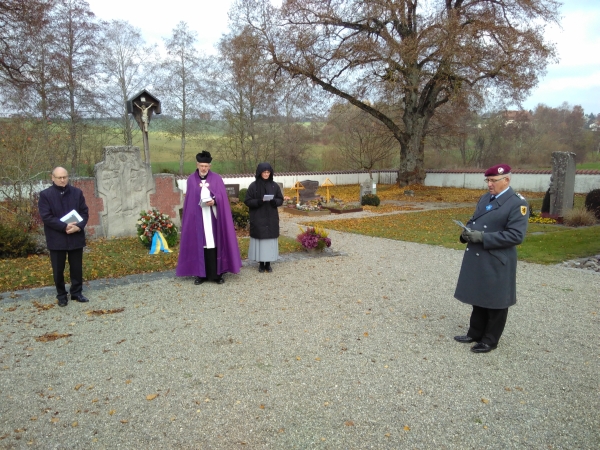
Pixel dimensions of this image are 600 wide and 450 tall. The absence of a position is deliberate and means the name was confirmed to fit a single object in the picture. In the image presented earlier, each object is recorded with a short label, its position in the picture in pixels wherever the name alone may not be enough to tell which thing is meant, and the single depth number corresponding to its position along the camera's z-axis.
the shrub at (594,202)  14.79
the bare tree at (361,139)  31.25
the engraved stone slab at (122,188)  11.12
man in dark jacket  6.03
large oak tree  19.48
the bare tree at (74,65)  24.38
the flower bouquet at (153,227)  9.77
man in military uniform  4.30
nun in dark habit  7.72
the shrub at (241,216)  12.23
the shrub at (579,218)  13.85
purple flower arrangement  9.45
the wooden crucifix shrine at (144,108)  12.91
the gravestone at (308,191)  19.73
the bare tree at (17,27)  13.34
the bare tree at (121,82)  29.56
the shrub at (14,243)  8.98
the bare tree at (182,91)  31.97
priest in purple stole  7.10
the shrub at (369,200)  19.69
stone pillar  14.80
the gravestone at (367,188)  20.25
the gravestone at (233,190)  18.70
